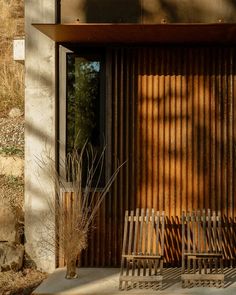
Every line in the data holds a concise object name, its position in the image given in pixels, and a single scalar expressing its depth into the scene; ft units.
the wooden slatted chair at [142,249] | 21.38
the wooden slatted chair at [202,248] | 21.35
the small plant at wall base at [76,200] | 22.66
